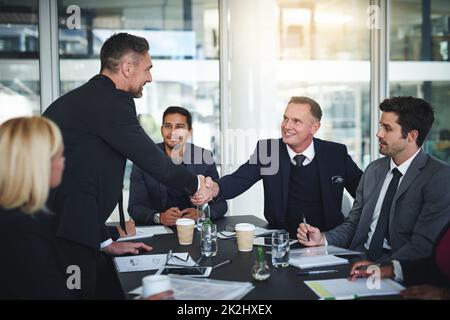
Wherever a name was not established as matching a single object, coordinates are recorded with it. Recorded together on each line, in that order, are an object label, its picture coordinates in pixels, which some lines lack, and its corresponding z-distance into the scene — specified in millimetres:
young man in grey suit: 2156
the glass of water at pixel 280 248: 1871
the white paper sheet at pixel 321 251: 2020
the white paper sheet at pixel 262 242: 2236
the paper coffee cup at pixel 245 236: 2119
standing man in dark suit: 1902
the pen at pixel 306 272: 1746
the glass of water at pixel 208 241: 2061
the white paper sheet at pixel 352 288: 1516
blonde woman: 1384
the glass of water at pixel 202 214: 2679
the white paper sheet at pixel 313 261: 1840
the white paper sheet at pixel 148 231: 2454
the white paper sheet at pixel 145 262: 1866
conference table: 1549
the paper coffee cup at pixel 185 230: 2277
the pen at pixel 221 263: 1878
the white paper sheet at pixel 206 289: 1502
